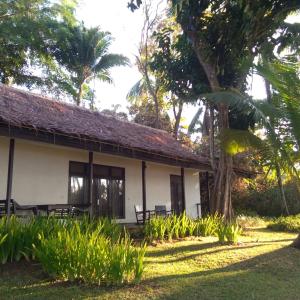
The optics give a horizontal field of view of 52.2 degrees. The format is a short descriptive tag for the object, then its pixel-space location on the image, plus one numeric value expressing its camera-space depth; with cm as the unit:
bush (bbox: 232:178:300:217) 1589
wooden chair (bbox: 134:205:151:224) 1003
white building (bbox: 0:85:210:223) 753
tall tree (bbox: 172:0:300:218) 868
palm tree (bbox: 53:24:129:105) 2035
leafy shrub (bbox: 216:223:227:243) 748
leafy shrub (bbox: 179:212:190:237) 807
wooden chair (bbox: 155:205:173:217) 992
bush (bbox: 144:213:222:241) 755
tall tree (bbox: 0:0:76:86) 1771
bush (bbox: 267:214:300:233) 1083
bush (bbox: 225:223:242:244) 749
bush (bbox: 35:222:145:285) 431
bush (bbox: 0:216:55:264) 487
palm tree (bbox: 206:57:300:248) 694
